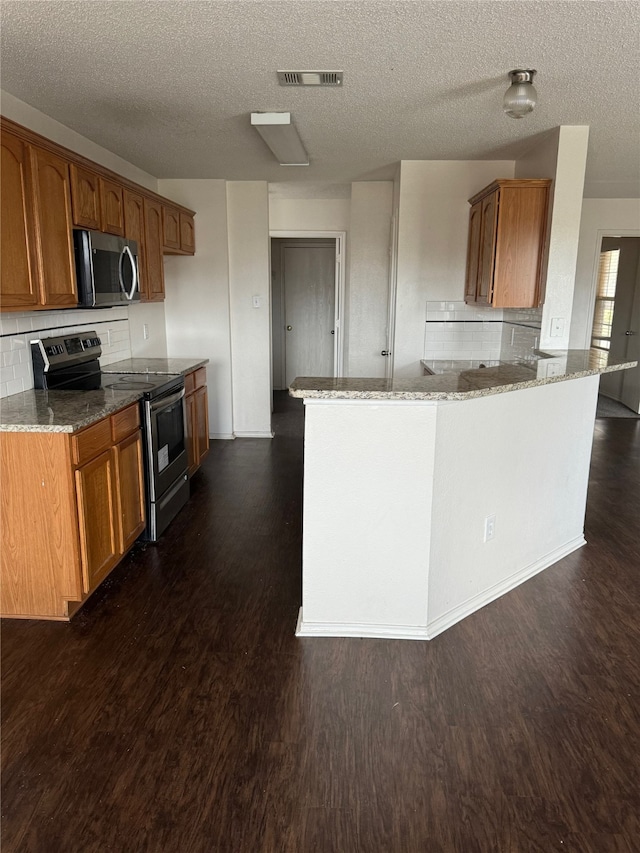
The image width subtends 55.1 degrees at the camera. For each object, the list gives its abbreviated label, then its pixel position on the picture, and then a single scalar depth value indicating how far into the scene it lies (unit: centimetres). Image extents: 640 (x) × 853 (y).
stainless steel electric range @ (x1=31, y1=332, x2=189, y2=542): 340
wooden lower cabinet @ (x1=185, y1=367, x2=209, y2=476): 450
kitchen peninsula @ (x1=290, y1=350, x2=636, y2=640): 241
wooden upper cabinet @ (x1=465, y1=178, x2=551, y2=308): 384
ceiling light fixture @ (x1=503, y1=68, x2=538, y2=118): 251
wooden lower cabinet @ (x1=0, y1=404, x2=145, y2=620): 256
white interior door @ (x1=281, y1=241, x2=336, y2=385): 827
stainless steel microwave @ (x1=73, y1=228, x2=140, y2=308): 321
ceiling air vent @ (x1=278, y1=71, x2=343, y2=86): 275
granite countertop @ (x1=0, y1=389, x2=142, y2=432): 253
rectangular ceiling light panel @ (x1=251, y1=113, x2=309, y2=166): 337
